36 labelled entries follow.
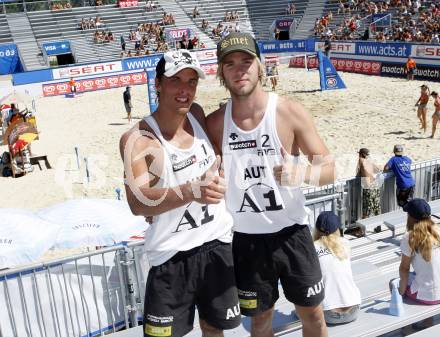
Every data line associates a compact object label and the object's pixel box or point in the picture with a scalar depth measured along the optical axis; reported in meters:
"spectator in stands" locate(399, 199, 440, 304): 4.00
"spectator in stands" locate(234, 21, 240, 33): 35.97
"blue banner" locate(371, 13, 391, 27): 30.38
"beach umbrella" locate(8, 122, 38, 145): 12.58
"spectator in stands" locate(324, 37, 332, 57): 27.02
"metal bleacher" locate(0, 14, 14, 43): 31.88
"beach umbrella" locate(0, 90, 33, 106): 14.50
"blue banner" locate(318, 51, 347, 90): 20.08
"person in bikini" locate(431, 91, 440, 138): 12.79
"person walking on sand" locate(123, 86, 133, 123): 16.77
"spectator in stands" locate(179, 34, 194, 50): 32.24
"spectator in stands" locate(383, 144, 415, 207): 7.63
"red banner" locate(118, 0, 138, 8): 36.59
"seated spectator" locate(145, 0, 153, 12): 37.22
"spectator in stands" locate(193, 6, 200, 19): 37.70
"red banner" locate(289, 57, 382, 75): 24.35
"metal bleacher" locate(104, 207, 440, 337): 3.81
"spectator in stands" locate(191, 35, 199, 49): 33.03
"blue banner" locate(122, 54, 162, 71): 27.98
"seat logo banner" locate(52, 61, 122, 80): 26.48
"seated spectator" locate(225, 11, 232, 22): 37.91
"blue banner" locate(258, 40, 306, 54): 30.89
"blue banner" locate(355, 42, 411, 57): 23.23
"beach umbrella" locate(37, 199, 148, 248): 5.70
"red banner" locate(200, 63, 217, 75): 28.69
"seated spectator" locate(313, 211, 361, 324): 3.80
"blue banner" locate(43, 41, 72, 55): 30.94
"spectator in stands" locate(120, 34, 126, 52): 32.91
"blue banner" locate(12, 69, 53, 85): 25.73
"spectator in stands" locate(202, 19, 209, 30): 37.00
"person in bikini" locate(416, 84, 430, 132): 13.28
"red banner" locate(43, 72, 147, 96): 25.97
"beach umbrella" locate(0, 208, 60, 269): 5.38
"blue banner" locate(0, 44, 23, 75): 30.55
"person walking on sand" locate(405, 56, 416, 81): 21.34
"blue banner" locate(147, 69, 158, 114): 14.64
